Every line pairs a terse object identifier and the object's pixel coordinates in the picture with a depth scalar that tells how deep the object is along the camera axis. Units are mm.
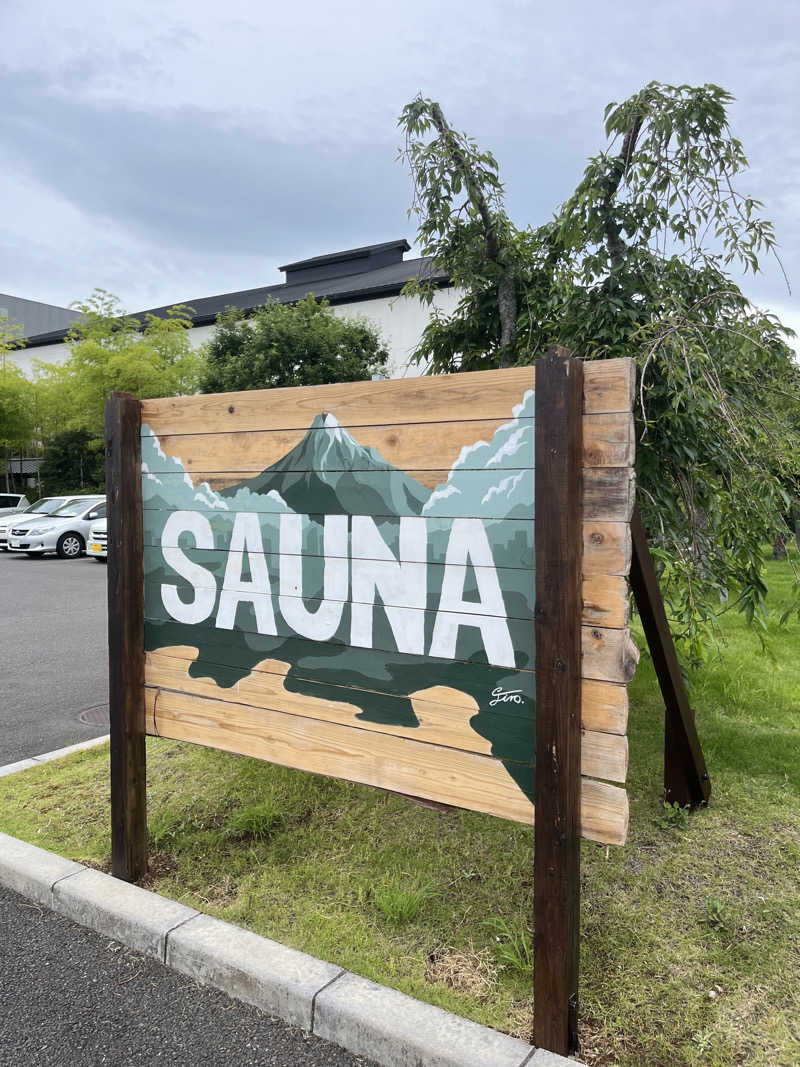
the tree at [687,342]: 3305
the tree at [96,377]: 27641
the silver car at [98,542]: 16219
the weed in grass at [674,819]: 3271
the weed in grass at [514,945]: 2338
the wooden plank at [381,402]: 1998
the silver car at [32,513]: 18469
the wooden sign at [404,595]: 1999
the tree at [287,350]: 21484
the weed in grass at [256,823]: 3279
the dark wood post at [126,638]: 2883
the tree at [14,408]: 30688
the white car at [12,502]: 22391
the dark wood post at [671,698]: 2791
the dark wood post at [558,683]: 1980
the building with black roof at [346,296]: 30156
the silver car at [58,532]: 16812
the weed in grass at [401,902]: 2623
